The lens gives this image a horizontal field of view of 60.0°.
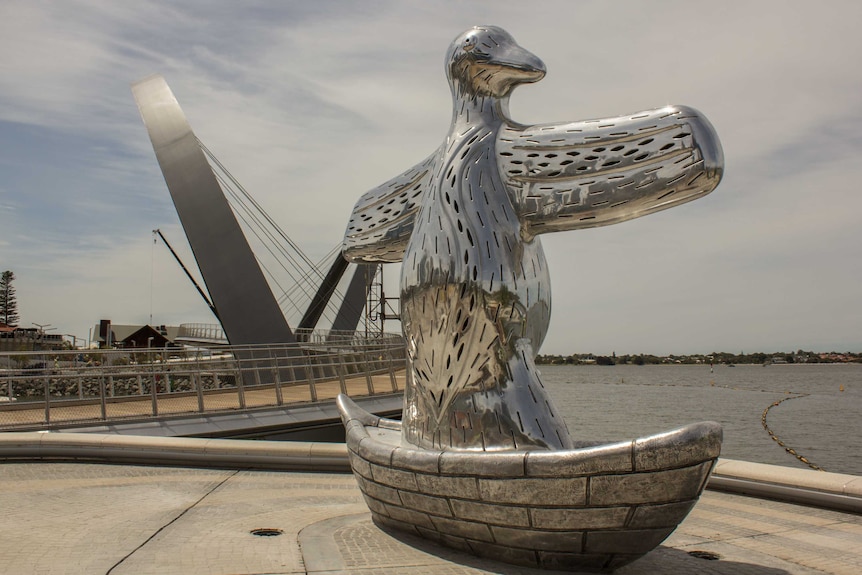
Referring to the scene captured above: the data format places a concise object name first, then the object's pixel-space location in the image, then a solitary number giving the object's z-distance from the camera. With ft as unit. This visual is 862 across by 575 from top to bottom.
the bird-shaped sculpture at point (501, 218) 14.71
